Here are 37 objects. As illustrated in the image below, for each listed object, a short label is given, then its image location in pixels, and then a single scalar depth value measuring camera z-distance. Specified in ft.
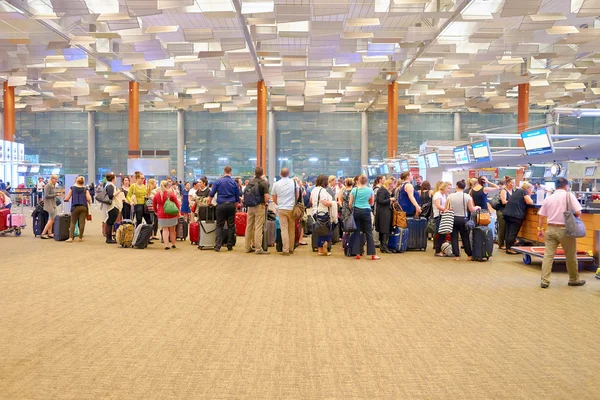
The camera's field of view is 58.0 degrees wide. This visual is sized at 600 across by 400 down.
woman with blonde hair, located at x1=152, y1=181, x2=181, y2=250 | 34.73
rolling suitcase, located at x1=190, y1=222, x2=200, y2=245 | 40.29
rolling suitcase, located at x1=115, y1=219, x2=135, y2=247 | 36.81
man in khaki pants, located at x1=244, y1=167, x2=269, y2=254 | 33.45
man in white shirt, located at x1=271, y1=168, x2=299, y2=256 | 33.43
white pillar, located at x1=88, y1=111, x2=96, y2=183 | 122.31
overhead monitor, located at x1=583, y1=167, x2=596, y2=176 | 46.42
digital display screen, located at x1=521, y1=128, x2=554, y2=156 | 37.22
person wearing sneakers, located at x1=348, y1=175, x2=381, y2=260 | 31.58
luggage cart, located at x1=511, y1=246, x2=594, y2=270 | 28.40
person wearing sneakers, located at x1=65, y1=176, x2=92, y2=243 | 39.42
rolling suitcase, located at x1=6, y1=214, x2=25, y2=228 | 45.50
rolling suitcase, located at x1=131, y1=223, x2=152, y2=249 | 36.55
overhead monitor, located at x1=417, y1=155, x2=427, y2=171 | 65.31
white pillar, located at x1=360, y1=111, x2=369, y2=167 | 120.67
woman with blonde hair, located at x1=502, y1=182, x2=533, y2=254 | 35.88
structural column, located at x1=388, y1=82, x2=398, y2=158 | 87.16
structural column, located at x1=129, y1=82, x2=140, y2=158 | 88.69
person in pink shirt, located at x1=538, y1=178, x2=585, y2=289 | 23.03
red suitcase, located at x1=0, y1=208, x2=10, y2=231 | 45.01
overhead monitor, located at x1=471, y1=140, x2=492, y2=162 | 48.47
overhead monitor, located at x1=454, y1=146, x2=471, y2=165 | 53.78
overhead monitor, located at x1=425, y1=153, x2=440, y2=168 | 61.54
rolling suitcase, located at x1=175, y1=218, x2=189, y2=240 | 43.39
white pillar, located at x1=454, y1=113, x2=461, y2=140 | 118.20
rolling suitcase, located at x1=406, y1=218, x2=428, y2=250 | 37.27
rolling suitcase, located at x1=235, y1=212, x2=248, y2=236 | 45.29
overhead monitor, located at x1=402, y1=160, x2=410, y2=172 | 72.59
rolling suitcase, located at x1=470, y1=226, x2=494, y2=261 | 31.99
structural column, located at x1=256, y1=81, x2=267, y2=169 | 85.35
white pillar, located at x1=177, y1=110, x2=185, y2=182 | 120.88
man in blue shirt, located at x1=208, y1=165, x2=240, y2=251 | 34.30
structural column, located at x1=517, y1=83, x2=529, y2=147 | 83.92
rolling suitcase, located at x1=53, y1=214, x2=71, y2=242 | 41.37
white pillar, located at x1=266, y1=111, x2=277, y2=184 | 119.82
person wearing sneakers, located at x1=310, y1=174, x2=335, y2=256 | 33.50
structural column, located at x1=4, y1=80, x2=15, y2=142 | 88.69
